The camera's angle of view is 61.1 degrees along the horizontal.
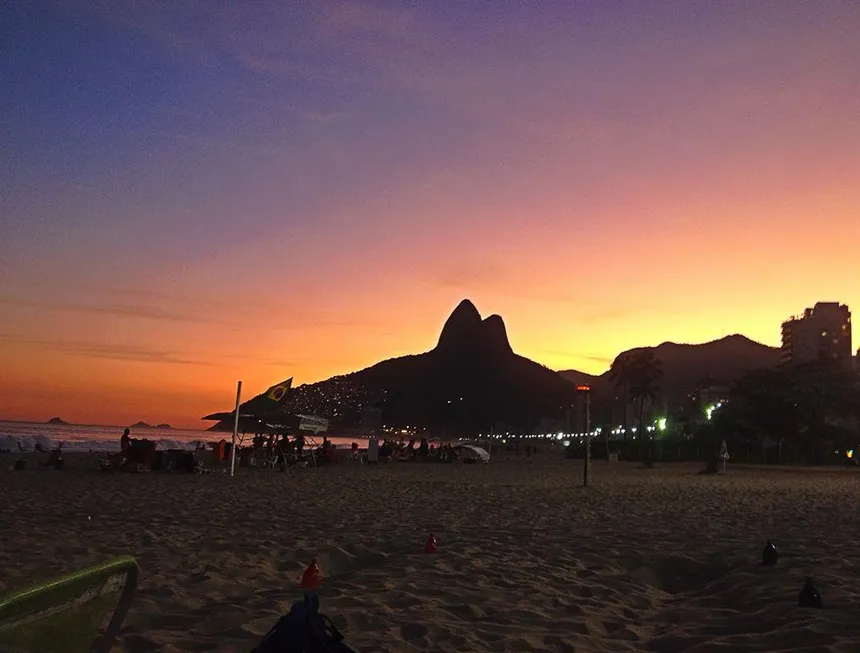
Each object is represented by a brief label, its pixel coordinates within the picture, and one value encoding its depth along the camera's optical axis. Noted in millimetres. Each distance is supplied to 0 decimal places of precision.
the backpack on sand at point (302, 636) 3428
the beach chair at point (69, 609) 2176
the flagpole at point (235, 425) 20566
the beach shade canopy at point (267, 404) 22406
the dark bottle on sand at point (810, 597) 5656
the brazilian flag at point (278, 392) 22486
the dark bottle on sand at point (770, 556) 7469
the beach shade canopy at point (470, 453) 43781
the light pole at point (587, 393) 18119
